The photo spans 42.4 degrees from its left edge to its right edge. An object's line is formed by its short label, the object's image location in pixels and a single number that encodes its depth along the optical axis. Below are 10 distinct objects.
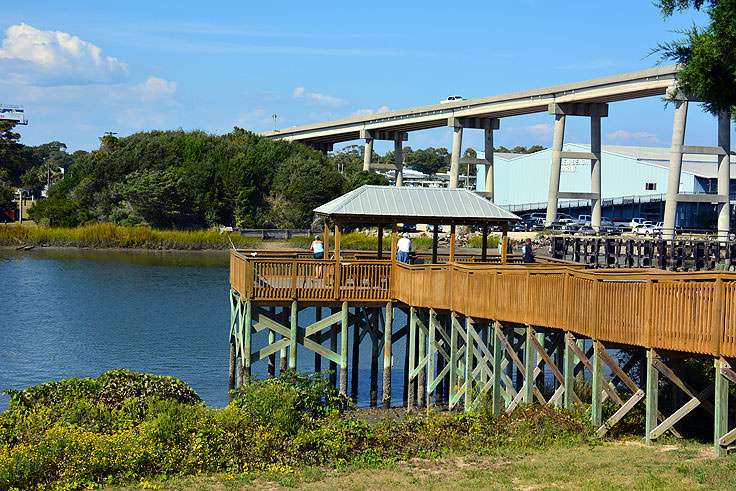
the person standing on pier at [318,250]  29.70
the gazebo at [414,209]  26.25
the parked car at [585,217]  106.75
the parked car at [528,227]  83.09
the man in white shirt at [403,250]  28.47
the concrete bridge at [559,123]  66.25
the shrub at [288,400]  17.02
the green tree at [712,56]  19.00
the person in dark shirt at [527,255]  29.44
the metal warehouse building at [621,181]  104.25
